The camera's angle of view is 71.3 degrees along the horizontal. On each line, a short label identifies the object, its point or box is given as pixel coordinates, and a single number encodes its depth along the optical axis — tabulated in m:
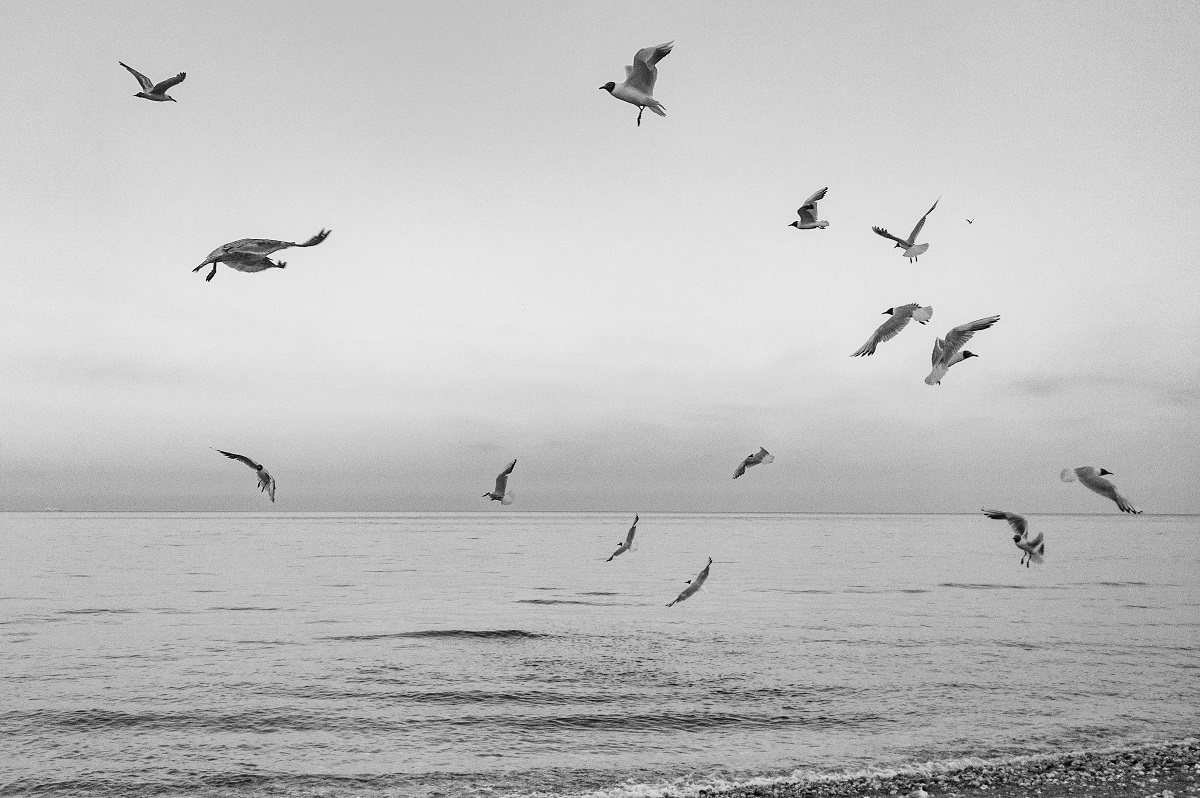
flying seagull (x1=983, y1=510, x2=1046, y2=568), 9.64
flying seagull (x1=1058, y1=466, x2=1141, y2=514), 8.87
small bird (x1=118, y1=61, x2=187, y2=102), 9.15
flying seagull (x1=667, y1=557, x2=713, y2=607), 11.85
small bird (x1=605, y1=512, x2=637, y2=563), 13.00
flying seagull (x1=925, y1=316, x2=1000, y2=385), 10.32
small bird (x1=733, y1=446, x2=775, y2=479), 13.04
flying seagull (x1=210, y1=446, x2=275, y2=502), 11.03
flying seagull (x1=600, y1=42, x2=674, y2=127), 9.02
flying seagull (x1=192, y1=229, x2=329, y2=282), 7.09
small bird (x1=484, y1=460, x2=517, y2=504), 12.65
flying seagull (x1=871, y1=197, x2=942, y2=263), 10.63
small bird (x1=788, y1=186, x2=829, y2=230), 10.70
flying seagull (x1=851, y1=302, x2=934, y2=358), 10.91
